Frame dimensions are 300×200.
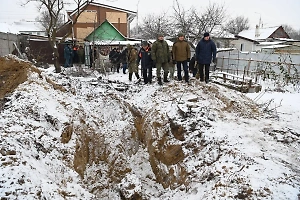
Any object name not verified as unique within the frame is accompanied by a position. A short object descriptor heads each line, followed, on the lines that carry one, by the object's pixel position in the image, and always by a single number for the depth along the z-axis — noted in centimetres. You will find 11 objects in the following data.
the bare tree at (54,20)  1370
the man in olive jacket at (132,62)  1076
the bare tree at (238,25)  5744
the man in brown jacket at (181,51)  809
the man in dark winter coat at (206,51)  802
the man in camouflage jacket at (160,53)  819
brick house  2798
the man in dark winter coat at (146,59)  882
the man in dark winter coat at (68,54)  1534
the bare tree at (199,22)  2562
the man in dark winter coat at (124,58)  1350
